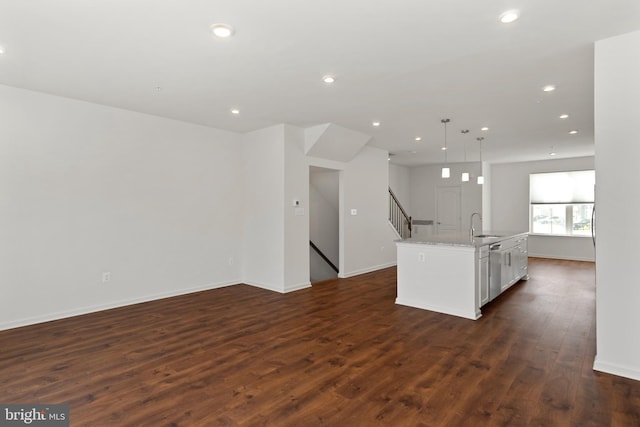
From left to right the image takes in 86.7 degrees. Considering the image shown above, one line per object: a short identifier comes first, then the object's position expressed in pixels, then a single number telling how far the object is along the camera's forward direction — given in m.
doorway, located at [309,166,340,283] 8.66
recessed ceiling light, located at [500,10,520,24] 2.53
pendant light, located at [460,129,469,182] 6.31
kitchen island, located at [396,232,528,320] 4.43
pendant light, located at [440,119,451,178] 5.65
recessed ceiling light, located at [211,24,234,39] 2.72
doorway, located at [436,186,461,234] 10.82
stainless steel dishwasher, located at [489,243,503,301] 4.96
